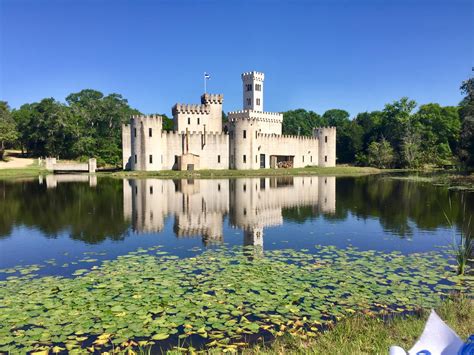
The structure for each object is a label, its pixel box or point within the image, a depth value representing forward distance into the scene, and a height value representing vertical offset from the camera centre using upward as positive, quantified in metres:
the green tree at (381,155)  75.69 +2.26
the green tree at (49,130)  72.31 +7.47
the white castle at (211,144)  58.31 +3.87
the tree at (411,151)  75.19 +2.94
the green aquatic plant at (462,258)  9.79 -2.47
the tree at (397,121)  82.56 +10.05
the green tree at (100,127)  70.25 +8.51
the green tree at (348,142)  88.00 +5.85
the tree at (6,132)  69.96 +6.88
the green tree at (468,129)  42.00 +4.14
